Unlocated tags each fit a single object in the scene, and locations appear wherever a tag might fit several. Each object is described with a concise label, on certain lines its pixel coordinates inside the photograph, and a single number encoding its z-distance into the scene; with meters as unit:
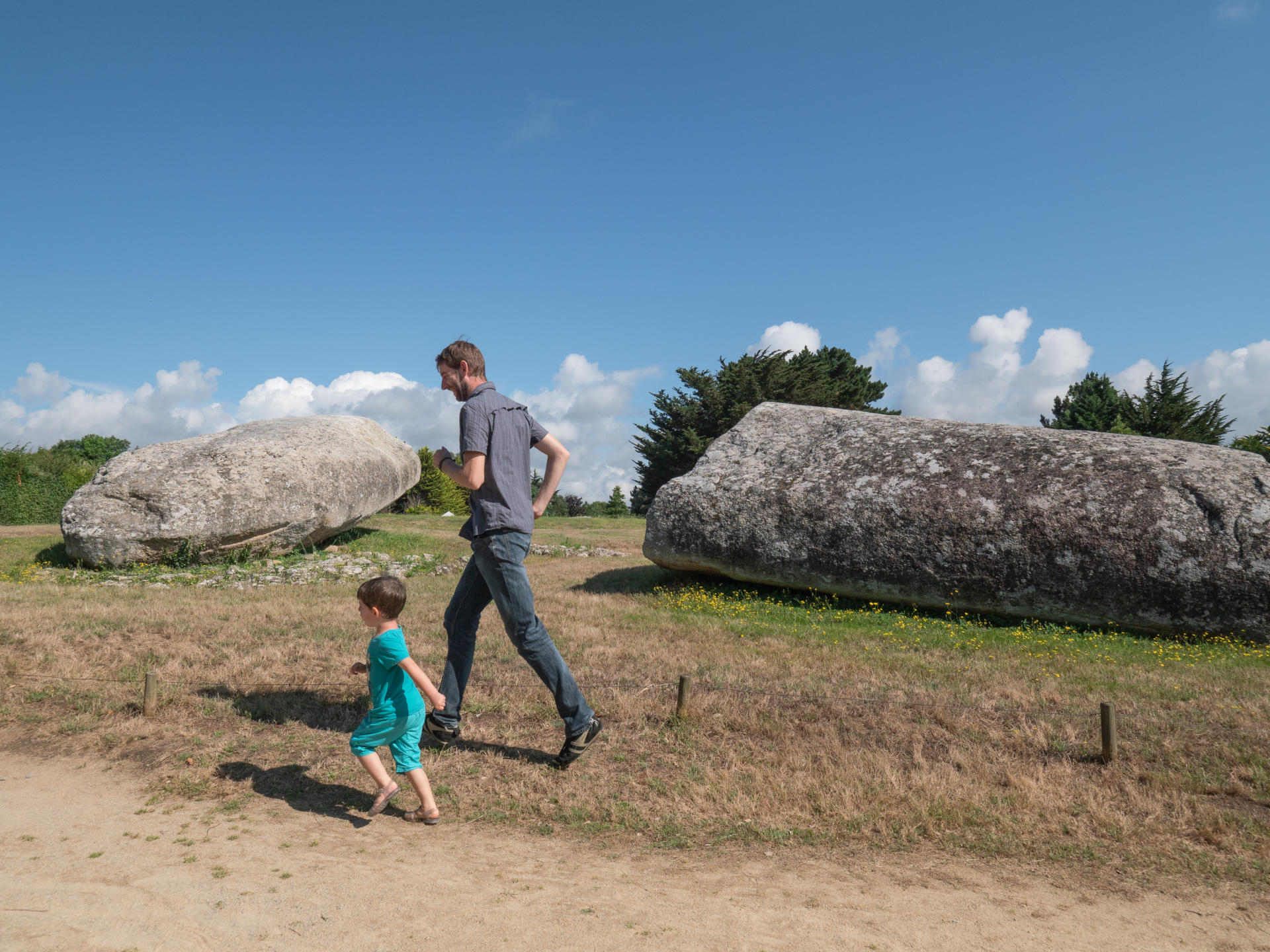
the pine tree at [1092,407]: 33.62
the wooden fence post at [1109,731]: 5.57
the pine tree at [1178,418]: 31.36
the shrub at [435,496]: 35.84
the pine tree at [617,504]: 52.47
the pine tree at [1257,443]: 17.76
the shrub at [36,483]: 23.95
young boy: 4.64
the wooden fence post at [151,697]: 6.21
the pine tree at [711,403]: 36.25
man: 5.16
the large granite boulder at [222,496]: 13.79
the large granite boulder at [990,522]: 9.33
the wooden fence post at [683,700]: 6.25
